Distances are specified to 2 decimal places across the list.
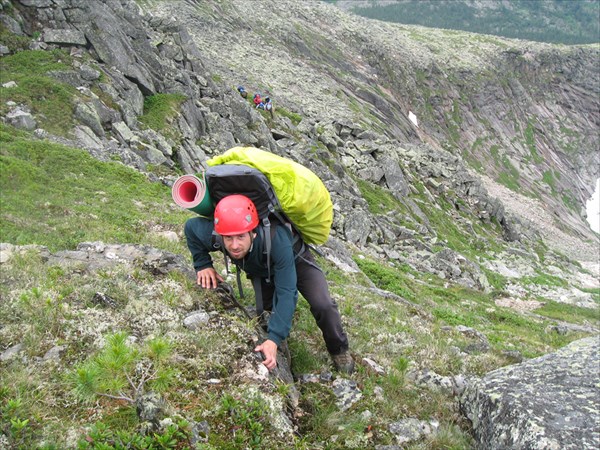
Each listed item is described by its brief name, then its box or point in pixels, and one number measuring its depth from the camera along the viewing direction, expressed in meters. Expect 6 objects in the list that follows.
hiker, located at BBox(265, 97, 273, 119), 41.06
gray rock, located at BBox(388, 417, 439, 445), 5.69
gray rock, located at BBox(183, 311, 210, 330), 6.05
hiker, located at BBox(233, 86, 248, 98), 42.76
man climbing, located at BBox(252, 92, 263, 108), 40.94
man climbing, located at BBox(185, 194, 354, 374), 5.23
